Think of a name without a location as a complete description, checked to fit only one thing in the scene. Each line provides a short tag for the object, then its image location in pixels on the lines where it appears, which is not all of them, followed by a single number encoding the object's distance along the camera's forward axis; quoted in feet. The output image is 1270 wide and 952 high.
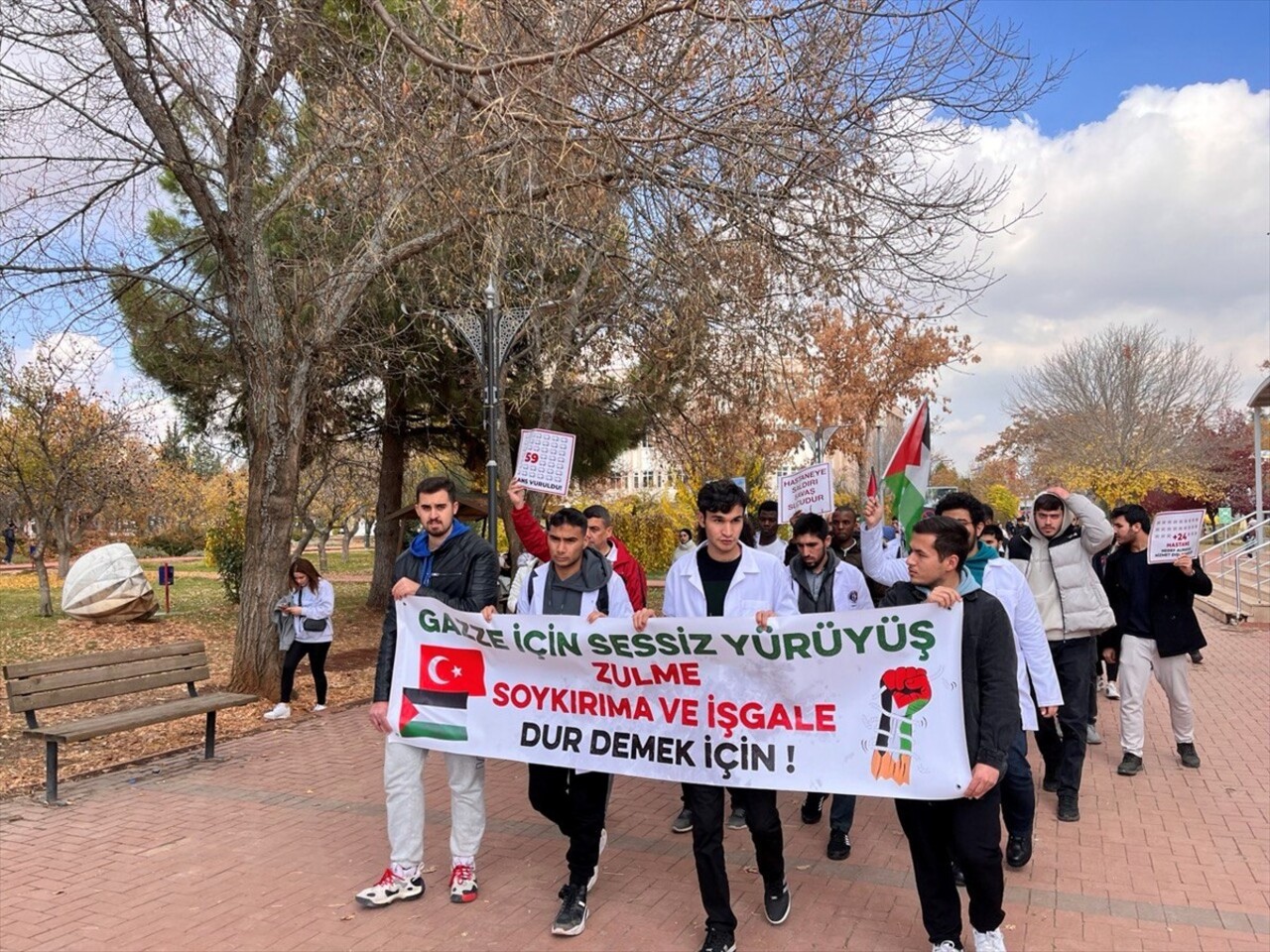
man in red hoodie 17.49
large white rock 52.90
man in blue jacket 14.88
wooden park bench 20.71
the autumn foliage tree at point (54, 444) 58.85
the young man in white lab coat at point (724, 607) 12.86
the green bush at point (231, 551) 61.21
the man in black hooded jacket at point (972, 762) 11.93
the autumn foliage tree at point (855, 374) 26.94
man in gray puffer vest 19.52
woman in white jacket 29.66
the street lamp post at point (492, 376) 29.07
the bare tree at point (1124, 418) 119.85
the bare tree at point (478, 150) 19.25
